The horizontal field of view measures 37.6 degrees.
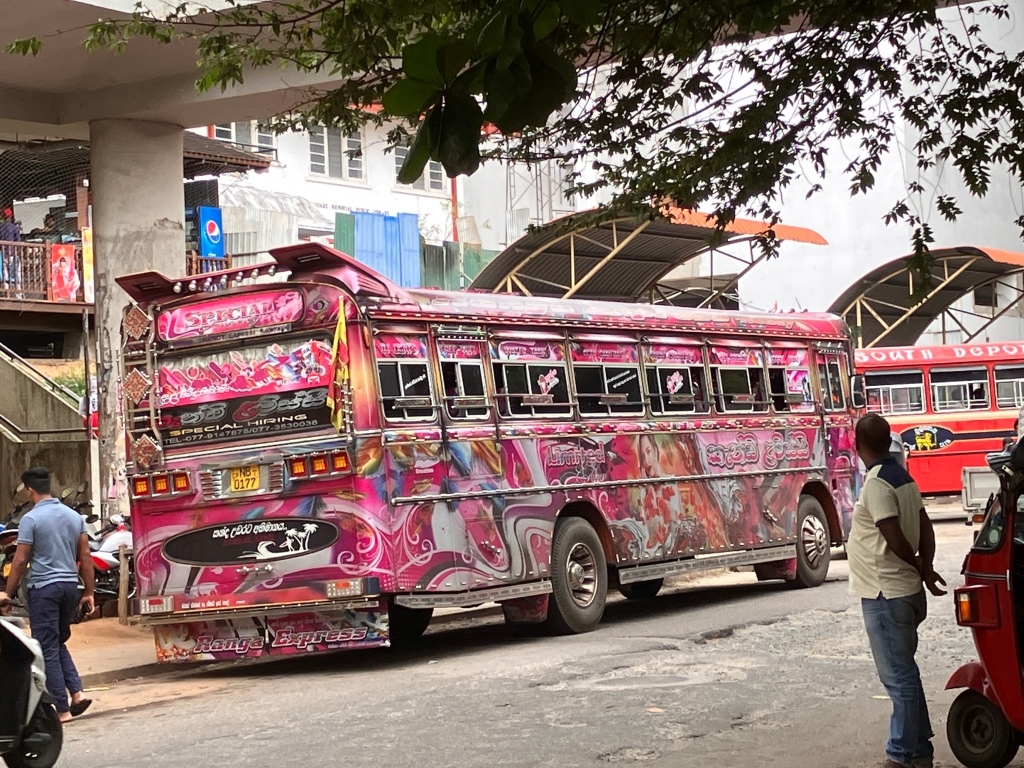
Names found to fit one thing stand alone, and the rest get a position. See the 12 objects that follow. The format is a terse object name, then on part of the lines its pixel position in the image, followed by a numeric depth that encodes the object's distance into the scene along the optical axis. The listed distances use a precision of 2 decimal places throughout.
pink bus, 11.45
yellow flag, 11.39
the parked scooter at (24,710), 7.97
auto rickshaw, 6.75
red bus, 26.50
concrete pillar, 15.87
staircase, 21.33
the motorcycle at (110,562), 15.28
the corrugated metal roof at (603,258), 23.81
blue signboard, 30.91
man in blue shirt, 9.98
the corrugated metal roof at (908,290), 30.17
